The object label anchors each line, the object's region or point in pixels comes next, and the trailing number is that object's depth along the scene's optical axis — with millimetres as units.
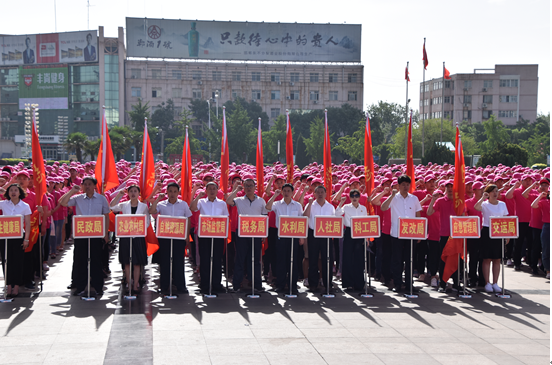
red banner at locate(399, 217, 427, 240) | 9961
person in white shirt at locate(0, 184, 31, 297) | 9344
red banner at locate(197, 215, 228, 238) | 9695
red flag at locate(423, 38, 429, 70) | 42031
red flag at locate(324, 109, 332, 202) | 11586
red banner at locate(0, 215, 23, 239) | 9148
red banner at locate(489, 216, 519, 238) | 10047
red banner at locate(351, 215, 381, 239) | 9945
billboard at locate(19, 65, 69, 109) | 89125
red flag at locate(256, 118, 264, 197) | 12211
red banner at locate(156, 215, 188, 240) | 9594
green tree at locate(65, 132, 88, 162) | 57844
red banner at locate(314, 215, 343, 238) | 9852
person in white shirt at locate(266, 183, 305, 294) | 10117
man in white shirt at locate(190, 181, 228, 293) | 9953
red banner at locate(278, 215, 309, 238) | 9844
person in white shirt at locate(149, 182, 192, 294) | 9844
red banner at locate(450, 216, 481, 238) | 9938
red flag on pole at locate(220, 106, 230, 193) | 11719
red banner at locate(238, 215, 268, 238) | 9789
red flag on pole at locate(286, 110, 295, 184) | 12883
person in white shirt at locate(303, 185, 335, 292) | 10125
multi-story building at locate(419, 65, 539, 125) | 105062
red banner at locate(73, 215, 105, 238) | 9391
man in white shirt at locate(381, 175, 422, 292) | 10180
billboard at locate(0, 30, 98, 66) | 88438
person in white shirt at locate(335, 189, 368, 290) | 10297
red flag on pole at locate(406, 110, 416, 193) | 11846
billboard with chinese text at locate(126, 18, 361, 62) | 87438
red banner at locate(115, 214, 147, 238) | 9477
